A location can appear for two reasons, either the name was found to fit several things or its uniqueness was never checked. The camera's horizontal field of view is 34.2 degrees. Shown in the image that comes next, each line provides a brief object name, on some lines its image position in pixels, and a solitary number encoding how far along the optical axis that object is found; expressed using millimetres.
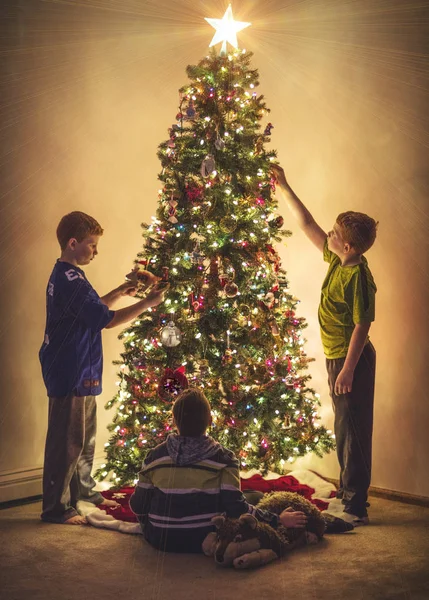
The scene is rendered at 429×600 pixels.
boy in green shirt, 3941
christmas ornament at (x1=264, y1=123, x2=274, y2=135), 4306
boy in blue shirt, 3879
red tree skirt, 4164
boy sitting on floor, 3234
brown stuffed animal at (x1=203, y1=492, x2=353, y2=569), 3100
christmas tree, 4129
